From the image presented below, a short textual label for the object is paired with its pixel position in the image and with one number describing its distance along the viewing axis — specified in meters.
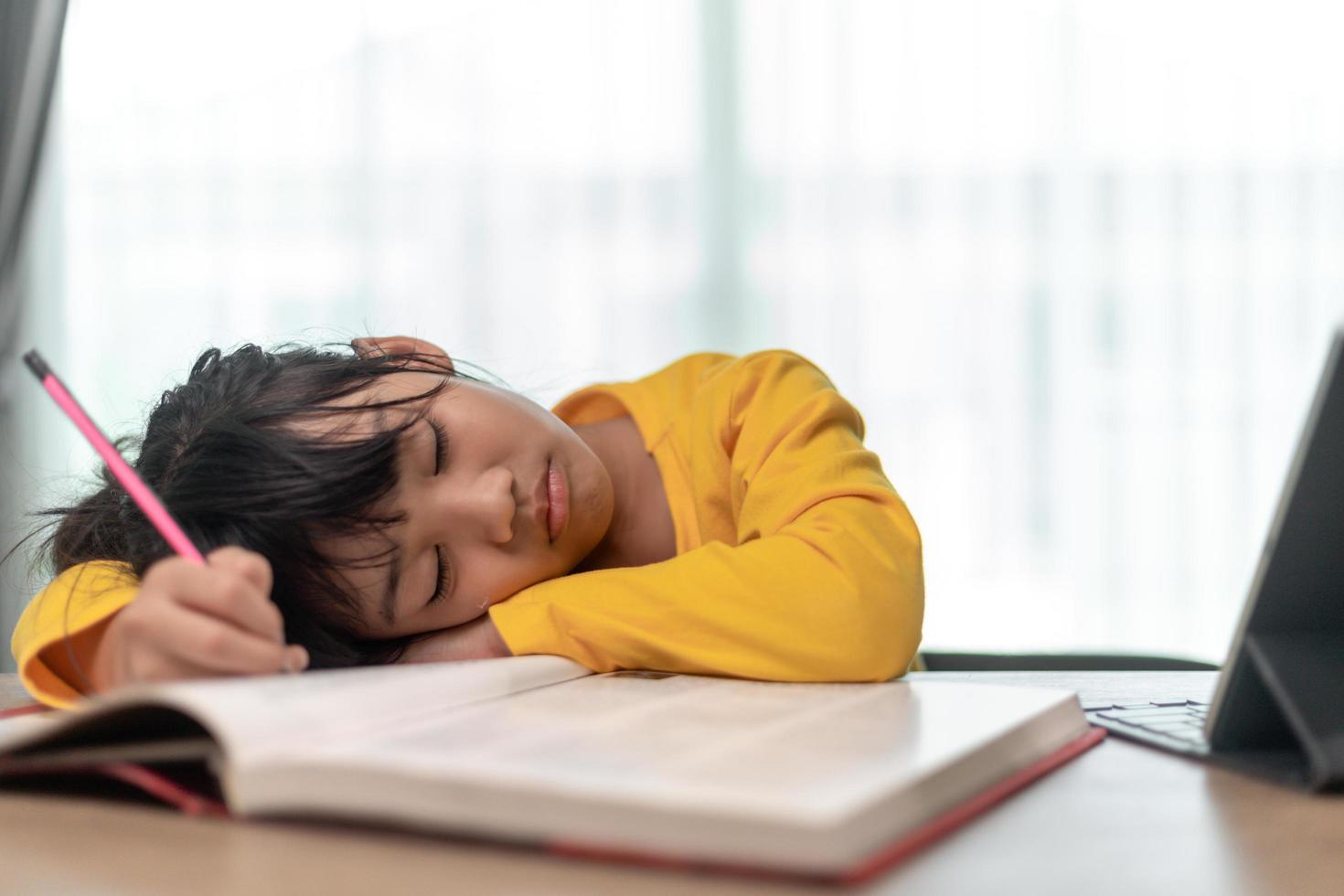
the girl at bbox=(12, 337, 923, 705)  0.63
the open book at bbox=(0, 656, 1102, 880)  0.32
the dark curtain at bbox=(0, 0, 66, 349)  2.14
